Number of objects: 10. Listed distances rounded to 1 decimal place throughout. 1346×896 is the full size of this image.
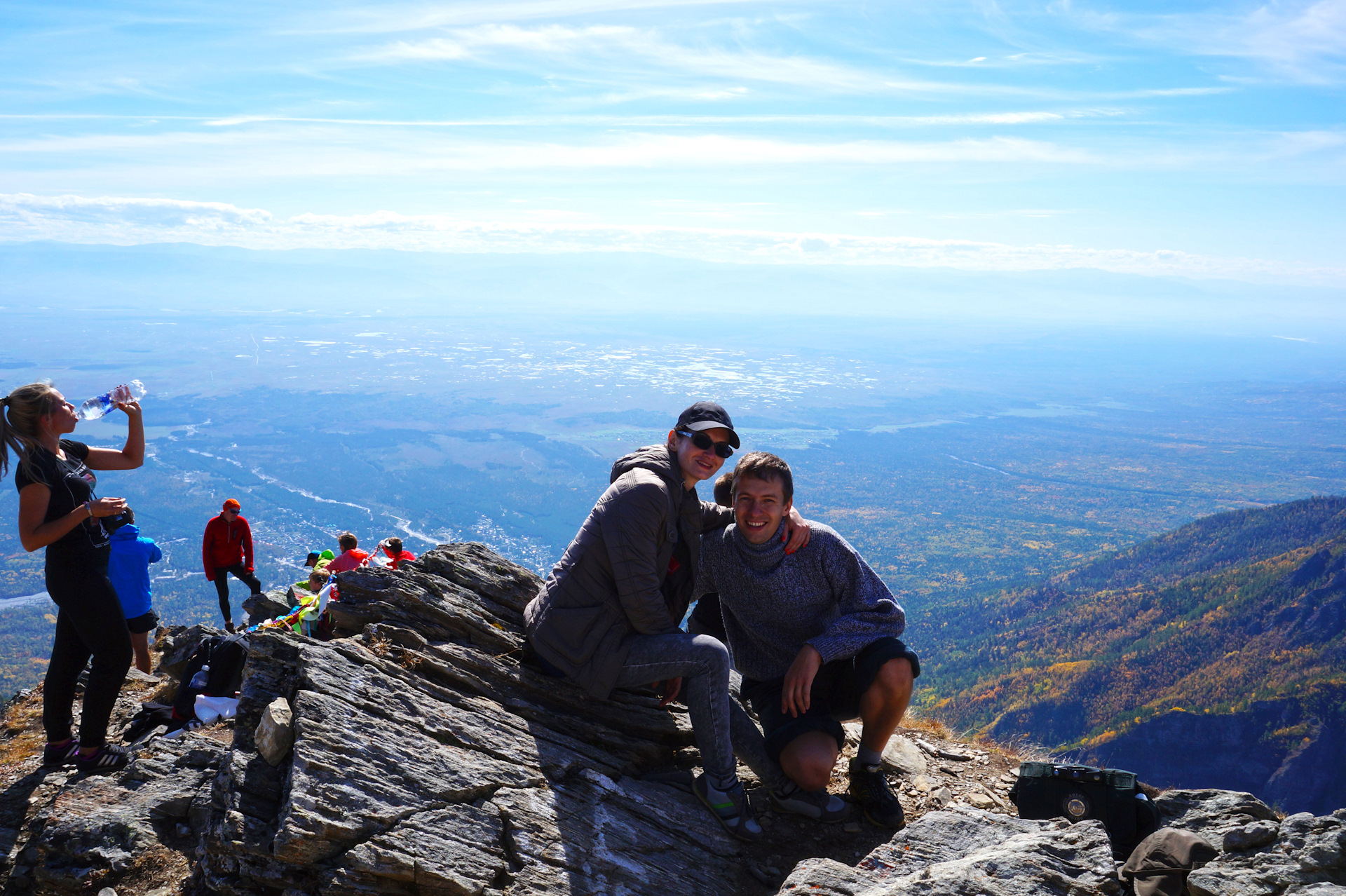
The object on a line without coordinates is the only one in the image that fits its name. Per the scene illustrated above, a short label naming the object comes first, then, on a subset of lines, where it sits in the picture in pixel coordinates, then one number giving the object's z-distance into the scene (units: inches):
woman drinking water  244.7
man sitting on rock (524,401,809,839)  223.3
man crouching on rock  242.7
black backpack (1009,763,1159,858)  227.3
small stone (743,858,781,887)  220.4
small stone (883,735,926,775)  311.9
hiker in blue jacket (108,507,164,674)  387.9
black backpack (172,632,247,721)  303.2
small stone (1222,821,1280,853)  196.5
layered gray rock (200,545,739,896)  186.5
